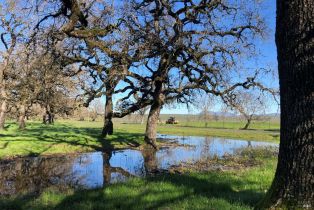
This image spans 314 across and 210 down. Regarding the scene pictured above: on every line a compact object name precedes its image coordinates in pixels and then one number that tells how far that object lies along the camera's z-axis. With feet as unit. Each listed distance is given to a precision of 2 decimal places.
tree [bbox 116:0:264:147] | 39.78
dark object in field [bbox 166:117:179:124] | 171.62
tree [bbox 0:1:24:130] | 57.88
